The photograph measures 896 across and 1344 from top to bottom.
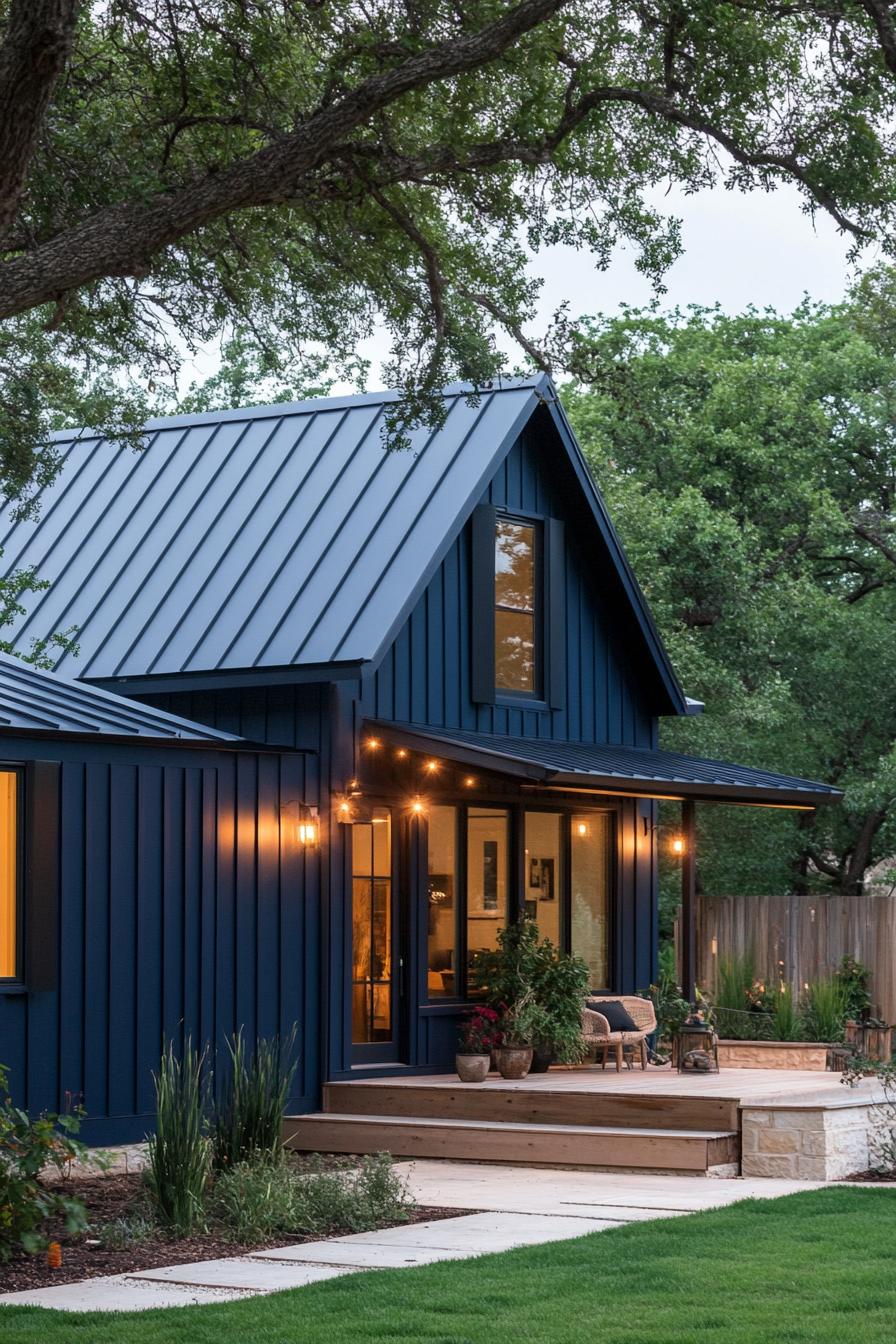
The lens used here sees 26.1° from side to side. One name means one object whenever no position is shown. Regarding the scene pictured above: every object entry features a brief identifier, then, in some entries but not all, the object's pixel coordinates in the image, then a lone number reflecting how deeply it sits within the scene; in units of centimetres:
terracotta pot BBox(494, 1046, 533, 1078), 1549
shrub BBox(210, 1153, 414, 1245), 1046
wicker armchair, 1623
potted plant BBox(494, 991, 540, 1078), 1550
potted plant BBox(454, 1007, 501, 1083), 1512
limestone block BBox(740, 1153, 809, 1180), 1308
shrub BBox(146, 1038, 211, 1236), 1040
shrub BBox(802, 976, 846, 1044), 1923
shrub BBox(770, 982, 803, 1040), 1900
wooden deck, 1334
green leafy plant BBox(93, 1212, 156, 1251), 1002
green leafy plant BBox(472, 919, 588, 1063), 1588
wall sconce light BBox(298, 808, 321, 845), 1514
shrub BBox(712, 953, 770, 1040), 1970
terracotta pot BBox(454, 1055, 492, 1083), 1510
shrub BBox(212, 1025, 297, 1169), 1169
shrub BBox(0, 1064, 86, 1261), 921
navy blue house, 1336
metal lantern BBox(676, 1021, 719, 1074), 1572
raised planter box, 1844
